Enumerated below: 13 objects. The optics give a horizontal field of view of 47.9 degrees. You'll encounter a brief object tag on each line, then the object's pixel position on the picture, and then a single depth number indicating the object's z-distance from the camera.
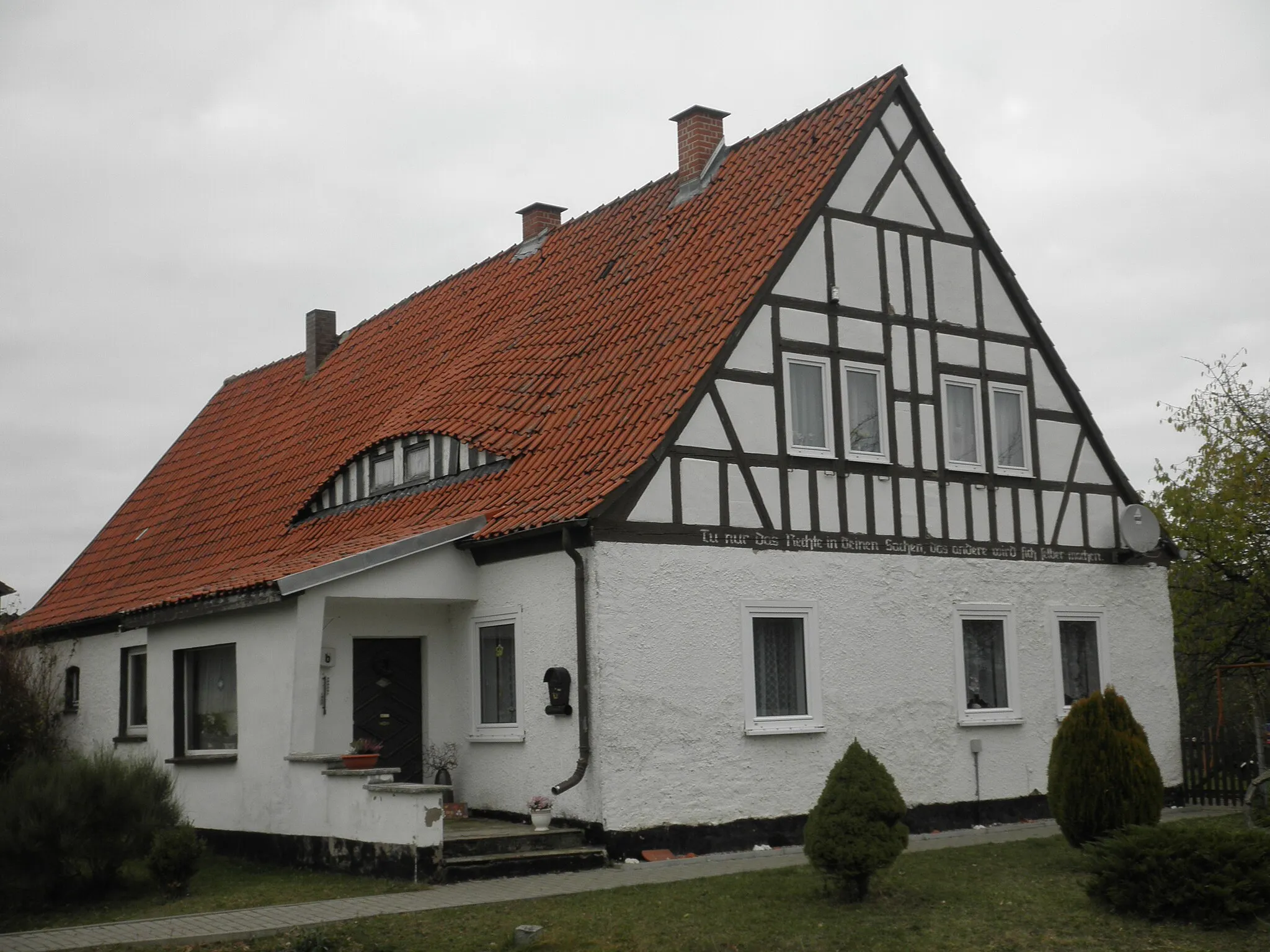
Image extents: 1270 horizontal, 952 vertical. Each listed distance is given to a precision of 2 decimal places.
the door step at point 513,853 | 13.82
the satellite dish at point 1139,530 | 19.94
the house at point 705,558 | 15.32
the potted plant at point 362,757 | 15.20
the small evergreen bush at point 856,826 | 11.73
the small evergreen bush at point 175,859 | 13.77
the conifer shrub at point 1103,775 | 13.48
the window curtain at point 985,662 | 18.36
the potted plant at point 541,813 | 14.99
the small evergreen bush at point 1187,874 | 10.89
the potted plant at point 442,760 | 17.14
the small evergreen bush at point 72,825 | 13.57
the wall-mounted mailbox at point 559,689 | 15.01
